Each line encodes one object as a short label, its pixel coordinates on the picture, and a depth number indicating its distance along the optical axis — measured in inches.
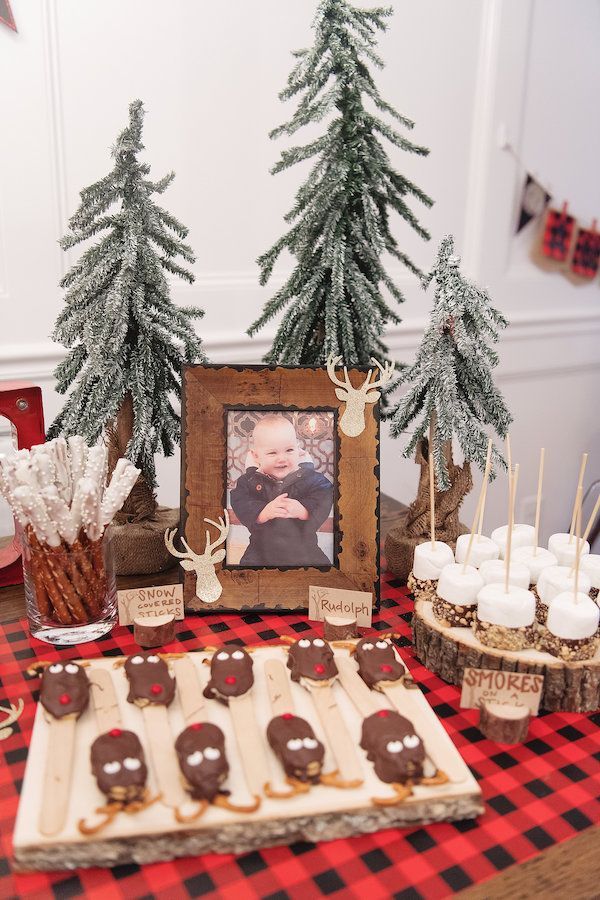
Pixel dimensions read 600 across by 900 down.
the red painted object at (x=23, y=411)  50.8
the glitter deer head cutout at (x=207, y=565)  48.4
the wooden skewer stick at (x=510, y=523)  41.3
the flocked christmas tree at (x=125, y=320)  49.9
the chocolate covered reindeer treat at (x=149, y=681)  37.5
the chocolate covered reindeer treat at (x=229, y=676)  38.1
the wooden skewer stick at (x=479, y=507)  44.8
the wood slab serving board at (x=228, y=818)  30.2
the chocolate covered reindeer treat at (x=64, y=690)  36.5
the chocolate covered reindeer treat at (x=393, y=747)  33.3
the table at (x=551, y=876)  30.1
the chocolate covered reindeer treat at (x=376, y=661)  39.7
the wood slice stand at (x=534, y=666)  40.1
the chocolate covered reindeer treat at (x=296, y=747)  32.9
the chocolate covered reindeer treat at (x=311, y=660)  39.6
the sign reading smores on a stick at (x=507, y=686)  39.3
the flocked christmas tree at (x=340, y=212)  50.6
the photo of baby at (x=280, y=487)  49.3
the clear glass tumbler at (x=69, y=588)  43.8
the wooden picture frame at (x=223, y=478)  49.2
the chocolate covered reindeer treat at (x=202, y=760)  31.7
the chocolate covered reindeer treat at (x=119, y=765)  31.3
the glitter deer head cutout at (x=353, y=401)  49.6
